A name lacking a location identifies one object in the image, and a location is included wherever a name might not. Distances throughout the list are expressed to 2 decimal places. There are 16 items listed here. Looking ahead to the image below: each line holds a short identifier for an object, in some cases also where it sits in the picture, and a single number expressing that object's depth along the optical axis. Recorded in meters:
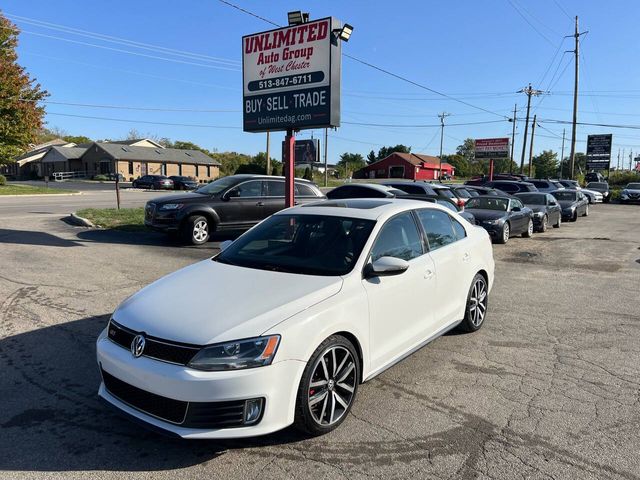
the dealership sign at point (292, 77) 10.75
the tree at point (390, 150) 121.08
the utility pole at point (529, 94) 55.81
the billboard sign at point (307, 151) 61.31
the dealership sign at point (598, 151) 58.88
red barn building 97.69
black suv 11.80
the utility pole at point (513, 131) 65.93
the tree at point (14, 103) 35.69
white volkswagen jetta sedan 3.04
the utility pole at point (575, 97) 41.03
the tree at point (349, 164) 96.31
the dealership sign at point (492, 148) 55.06
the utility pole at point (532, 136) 63.22
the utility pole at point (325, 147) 58.41
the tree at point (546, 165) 113.81
